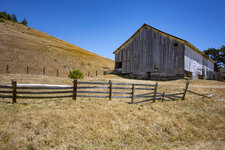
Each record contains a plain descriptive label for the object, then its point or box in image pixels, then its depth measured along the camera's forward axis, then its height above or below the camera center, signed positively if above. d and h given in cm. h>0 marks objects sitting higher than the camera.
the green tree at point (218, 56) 5053 +884
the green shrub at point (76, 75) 1853 -1
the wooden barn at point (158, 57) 2095 +370
